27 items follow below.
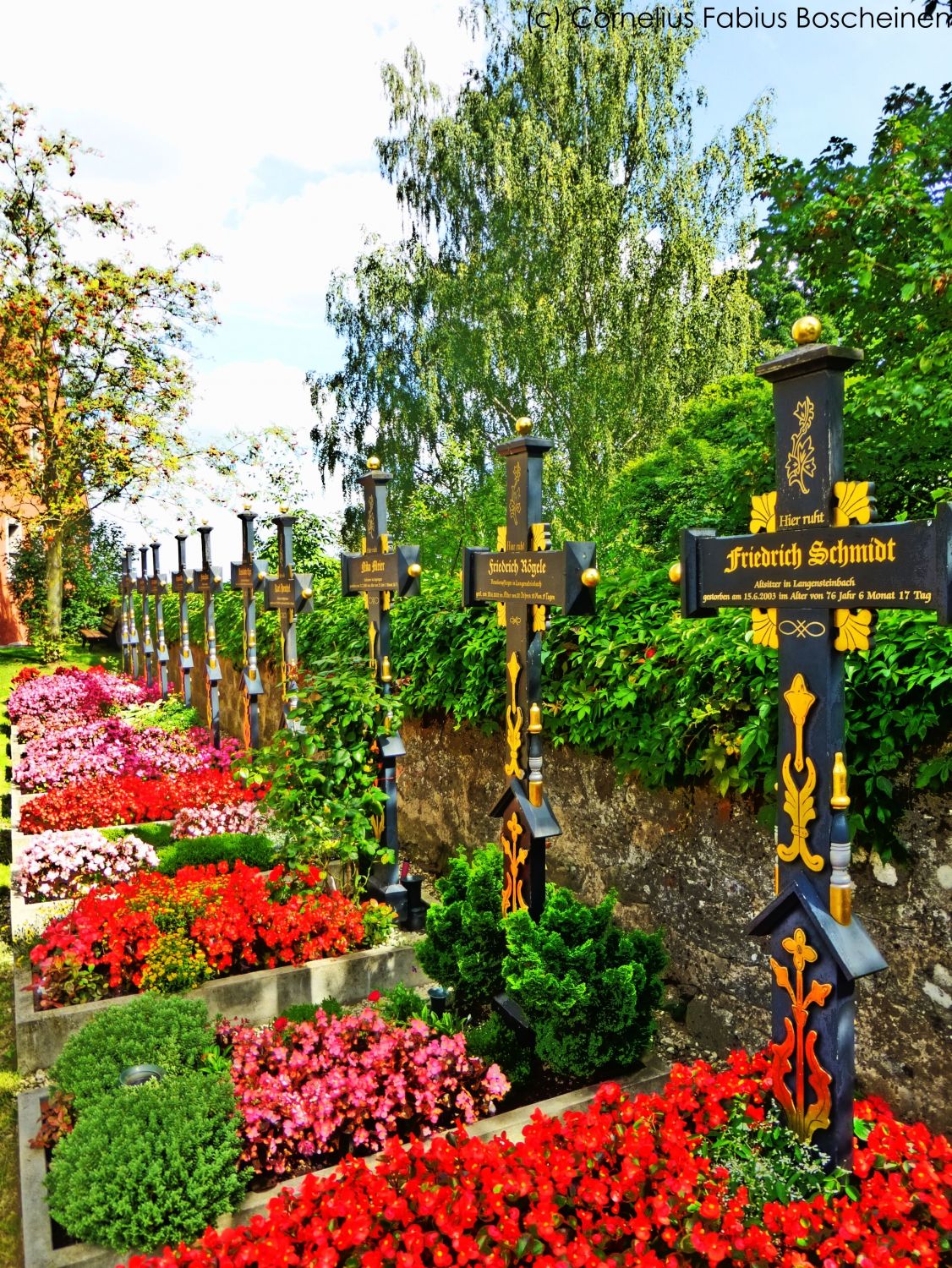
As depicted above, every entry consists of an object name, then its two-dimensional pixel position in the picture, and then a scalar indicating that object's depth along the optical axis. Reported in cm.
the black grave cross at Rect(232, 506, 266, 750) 931
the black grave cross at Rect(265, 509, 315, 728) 782
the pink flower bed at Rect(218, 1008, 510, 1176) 339
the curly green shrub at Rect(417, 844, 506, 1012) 432
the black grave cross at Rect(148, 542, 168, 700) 1495
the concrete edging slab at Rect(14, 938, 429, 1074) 440
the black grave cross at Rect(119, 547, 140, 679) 1841
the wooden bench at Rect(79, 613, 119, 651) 2552
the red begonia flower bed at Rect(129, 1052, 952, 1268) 253
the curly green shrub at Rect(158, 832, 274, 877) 621
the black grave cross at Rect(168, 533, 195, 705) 1234
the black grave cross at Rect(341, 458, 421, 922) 603
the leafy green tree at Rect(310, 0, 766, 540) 1773
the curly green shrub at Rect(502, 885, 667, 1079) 366
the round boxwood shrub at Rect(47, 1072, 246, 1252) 295
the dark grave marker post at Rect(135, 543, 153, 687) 1647
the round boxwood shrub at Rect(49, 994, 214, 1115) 357
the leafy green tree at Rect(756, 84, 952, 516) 680
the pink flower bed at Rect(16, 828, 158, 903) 587
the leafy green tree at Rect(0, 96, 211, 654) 2103
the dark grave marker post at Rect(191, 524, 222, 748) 1067
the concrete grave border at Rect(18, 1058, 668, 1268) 296
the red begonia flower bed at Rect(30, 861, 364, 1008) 464
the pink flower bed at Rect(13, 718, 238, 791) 916
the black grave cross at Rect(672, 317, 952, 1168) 297
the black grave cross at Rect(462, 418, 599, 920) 436
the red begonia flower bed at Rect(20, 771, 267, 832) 739
